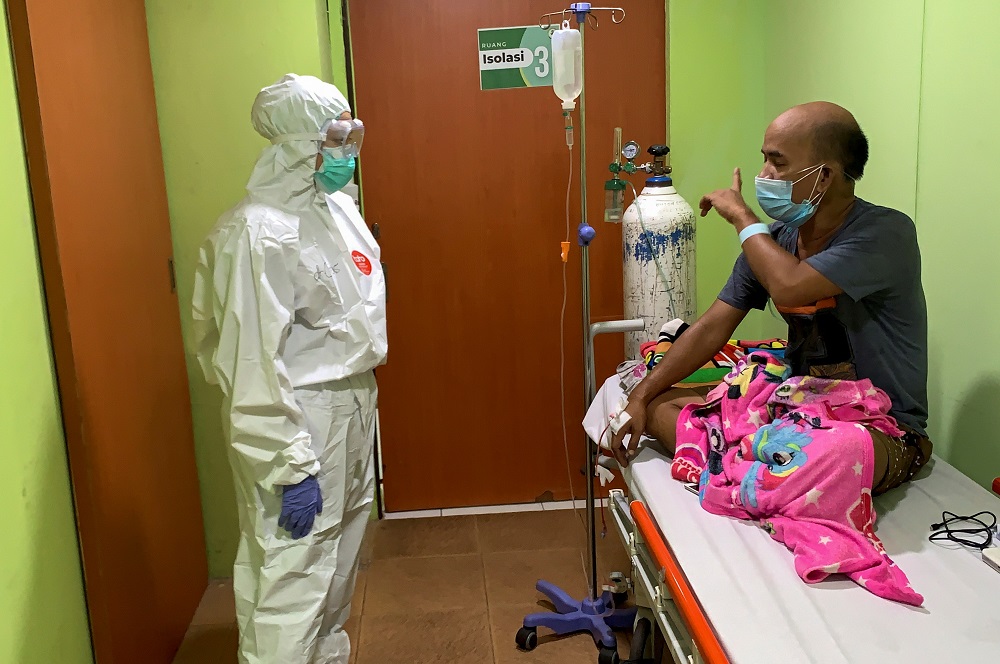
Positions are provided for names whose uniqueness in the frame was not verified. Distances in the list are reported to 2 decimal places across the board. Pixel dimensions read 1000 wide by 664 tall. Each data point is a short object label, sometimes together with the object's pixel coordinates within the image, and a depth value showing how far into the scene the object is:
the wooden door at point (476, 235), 2.89
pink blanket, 1.42
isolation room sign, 2.88
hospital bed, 1.24
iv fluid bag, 2.17
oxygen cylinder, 2.54
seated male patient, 1.67
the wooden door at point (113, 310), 1.76
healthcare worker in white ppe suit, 1.78
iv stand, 2.22
